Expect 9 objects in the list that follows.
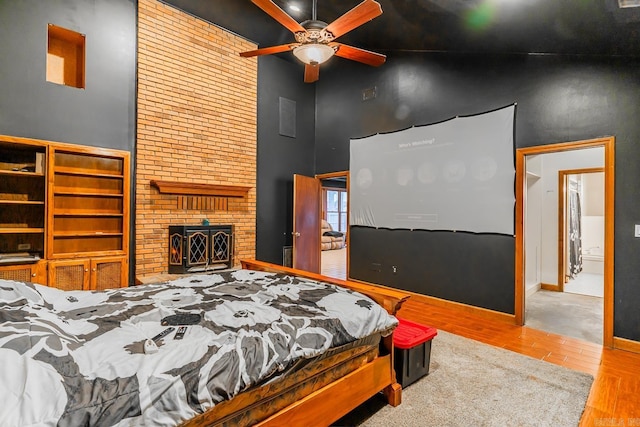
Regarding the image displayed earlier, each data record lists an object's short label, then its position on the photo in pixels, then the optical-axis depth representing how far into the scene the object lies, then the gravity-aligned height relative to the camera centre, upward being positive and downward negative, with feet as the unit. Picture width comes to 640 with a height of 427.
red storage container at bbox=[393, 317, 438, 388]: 7.79 -3.31
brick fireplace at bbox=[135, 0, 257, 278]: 14.46 +3.94
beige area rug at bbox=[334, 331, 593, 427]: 6.82 -4.17
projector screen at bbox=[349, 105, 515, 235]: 13.20 +1.81
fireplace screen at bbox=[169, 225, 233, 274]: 15.01 -1.60
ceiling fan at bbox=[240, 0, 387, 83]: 8.29 +5.08
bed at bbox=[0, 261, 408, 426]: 3.58 -1.89
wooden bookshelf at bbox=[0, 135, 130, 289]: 11.67 -0.01
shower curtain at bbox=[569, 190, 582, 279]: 20.04 -1.25
